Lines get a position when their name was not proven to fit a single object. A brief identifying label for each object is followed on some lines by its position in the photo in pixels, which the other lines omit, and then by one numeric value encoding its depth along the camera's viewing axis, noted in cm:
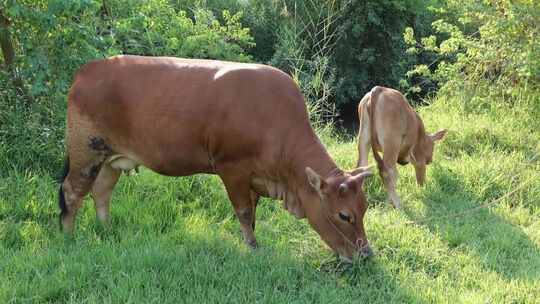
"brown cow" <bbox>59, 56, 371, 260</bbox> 468
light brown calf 654
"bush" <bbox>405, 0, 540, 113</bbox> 814
